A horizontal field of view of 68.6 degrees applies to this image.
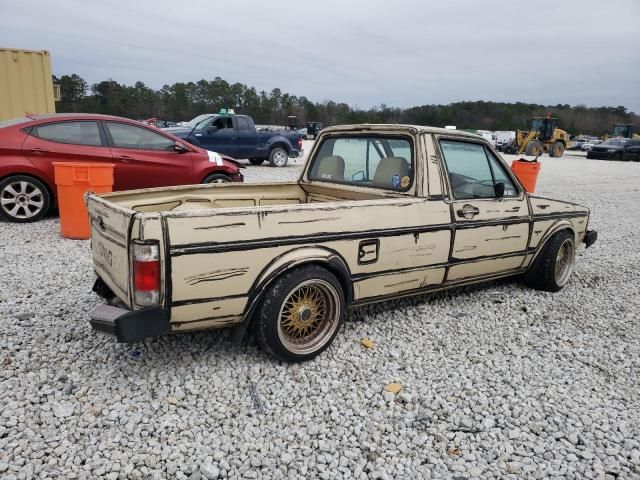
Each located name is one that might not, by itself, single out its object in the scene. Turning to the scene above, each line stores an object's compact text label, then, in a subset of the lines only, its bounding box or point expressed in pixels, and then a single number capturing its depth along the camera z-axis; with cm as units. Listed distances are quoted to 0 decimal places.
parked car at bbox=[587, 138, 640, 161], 2975
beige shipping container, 972
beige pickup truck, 258
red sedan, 634
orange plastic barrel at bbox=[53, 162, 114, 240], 572
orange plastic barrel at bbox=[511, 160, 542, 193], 1023
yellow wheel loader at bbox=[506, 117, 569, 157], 2945
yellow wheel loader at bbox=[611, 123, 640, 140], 4066
